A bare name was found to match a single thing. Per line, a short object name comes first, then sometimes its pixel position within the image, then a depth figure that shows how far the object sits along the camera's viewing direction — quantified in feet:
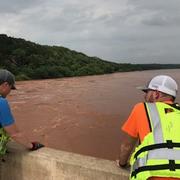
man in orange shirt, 3.94
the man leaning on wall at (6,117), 5.40
